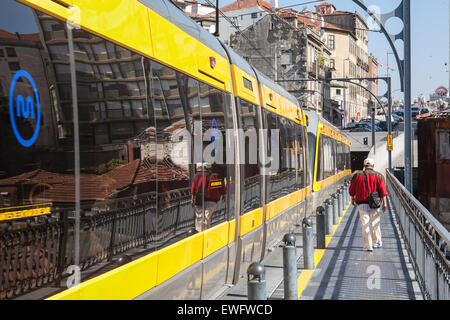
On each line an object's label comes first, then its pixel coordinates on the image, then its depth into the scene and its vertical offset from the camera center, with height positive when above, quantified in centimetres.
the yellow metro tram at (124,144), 339 +14
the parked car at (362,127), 7831 +419
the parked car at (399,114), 10100 +792
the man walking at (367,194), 1262 -64
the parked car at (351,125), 8524 +483
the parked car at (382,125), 9135 +501
